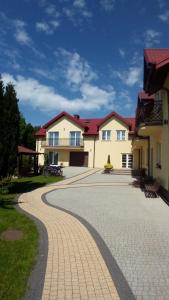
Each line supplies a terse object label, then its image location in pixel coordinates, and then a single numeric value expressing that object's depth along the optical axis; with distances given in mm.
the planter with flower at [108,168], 21831
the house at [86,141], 27156
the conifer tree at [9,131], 9694
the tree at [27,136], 37098
